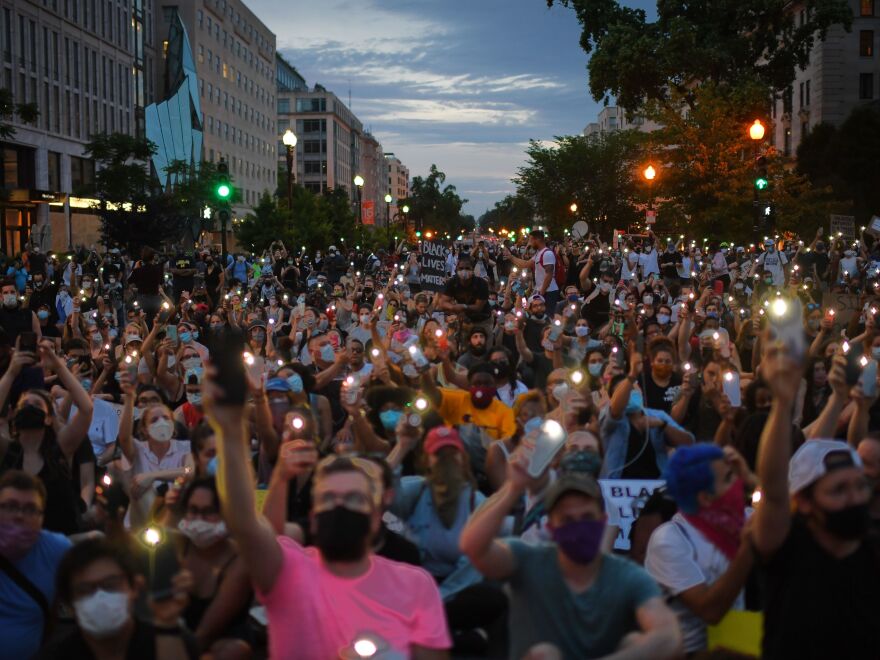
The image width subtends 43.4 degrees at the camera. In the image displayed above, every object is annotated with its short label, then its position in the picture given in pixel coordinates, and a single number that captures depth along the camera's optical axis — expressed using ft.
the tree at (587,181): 232.94
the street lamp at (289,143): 88.33
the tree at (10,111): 104.63
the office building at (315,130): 513.45
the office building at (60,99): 191.62
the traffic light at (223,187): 61.46
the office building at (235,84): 311.06
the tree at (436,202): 583.17
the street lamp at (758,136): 62.39
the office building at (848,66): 229.66
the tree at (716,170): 129.90
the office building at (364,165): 639.35
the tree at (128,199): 161.79
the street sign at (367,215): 311.97
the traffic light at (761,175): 63.21
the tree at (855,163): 184.34
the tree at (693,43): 142.51
